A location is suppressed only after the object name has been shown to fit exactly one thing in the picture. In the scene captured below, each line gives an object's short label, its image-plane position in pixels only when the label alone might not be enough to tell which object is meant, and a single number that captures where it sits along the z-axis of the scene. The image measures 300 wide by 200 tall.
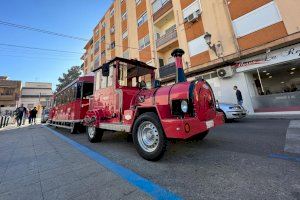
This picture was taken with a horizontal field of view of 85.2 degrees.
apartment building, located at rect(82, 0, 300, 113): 9.96
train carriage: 8.04
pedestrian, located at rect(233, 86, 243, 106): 10.73
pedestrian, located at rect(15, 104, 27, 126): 16.83
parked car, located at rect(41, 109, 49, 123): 19.29
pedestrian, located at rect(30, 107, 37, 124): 19.12
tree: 51.23
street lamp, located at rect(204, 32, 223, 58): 12.38
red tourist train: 3.06
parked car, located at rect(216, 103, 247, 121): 8.49
